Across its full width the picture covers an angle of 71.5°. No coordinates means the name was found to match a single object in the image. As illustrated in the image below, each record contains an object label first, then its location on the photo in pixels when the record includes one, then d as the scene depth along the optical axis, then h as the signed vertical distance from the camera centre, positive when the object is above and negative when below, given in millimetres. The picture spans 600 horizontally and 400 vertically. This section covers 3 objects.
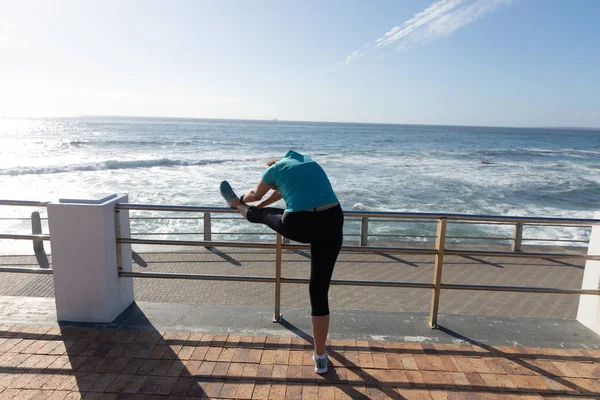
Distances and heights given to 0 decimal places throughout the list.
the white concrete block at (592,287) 3852 -1481
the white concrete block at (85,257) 3605 -1210
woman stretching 2885 -644
